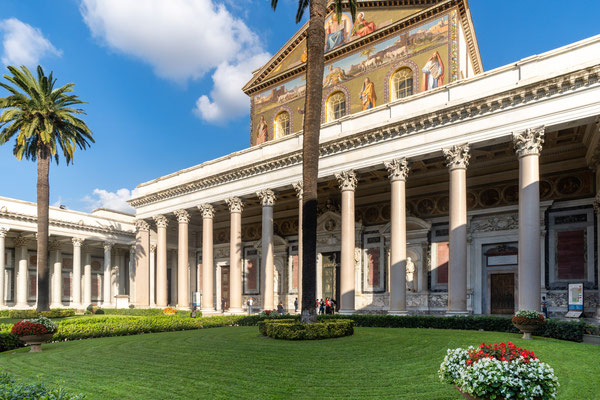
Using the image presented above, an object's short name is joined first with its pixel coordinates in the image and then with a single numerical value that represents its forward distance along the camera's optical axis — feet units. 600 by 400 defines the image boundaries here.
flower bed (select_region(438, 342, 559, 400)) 19.42
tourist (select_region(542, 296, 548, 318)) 80.69
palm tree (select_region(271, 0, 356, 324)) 60.23
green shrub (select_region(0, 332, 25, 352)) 57.82
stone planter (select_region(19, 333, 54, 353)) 52.95
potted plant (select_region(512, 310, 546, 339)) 52.75
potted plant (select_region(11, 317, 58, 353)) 52.70
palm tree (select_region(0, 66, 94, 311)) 111.34
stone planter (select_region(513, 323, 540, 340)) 52.80
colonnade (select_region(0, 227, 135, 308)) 145.89
